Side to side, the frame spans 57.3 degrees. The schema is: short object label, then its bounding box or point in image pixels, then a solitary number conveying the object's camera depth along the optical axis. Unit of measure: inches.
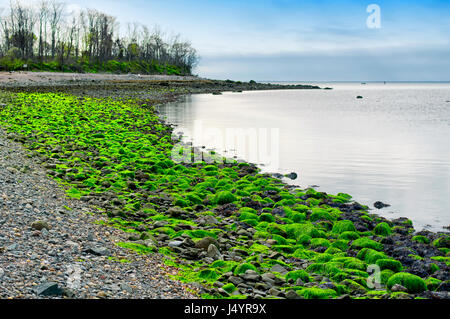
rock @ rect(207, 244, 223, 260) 268.4
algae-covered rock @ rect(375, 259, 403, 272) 269.4
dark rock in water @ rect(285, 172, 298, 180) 557.2
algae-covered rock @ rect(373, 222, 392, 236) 345.7
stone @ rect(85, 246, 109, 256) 230.4
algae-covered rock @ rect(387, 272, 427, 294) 238.2
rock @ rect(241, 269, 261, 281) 237.0
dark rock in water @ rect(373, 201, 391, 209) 437.1
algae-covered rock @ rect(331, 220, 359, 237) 343.9
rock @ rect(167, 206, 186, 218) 351.3
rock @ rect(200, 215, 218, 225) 339.0
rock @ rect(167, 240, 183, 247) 281.0
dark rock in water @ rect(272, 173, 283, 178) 559.8
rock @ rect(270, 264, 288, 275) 256.7
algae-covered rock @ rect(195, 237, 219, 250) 281.3
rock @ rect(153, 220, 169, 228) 319.3
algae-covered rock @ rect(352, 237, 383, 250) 308.8
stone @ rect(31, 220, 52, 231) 243.3
